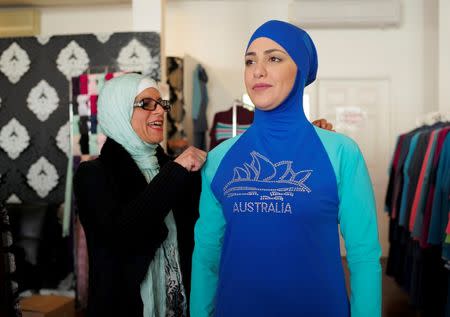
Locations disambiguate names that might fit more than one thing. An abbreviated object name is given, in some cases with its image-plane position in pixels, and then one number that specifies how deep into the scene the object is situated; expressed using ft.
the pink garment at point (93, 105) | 11.28
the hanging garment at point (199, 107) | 17.44
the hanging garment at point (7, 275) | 6.56
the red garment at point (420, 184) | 11.19
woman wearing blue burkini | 3.92
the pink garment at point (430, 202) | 10.75
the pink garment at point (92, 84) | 11.60
